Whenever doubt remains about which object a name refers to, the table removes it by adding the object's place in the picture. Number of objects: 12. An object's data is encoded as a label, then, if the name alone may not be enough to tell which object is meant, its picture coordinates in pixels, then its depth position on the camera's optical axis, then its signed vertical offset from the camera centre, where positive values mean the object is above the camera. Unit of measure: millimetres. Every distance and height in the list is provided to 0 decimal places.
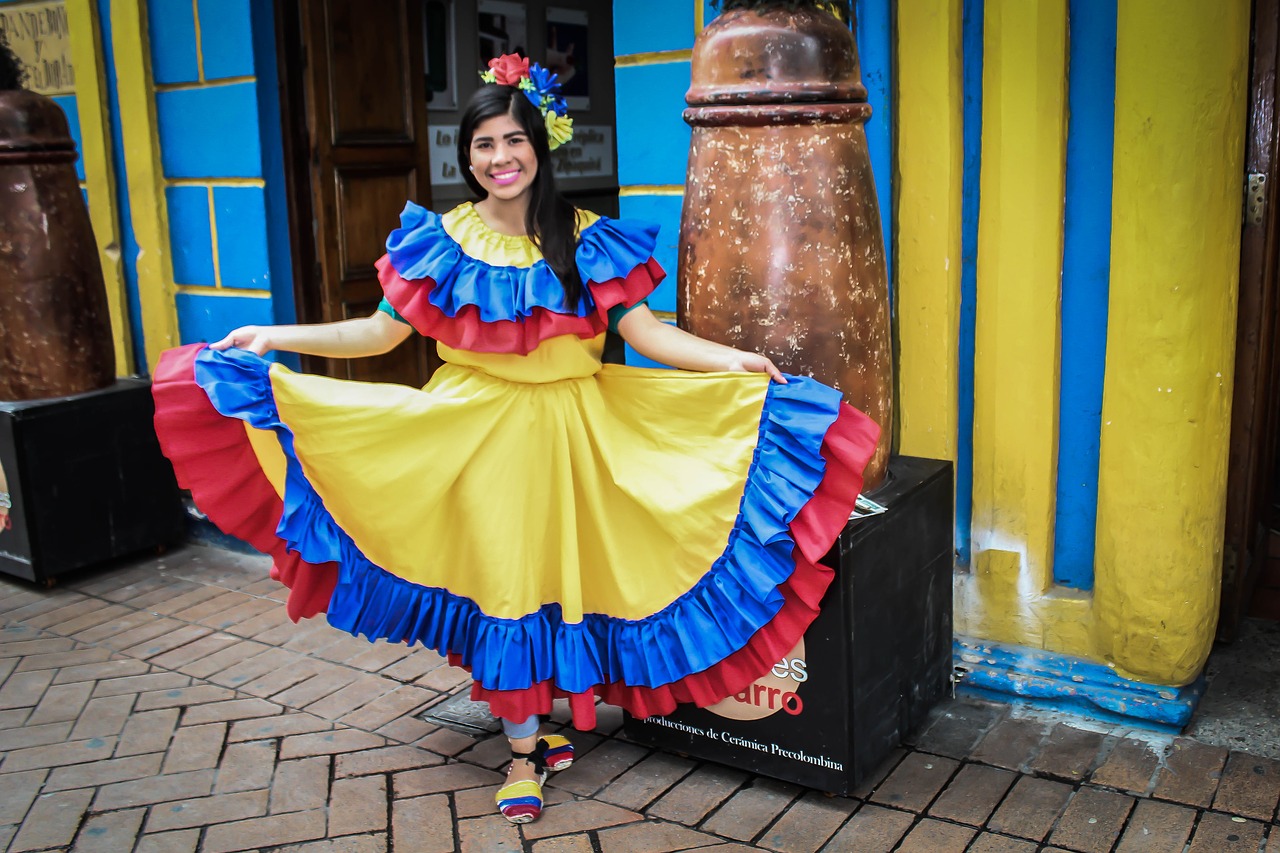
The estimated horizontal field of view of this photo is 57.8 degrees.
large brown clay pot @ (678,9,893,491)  2582 +5
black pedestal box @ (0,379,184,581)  4285 -986
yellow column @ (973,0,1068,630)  2965 -291
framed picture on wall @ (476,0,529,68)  6176 +966
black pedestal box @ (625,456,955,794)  2660 -1124
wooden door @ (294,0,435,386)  4406 +274
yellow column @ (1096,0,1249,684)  2754 -351
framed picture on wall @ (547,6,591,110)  6848 +908
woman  2621 -583
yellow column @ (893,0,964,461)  3086 -62
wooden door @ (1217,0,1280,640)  3039 -508
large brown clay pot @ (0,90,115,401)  4219 -146
